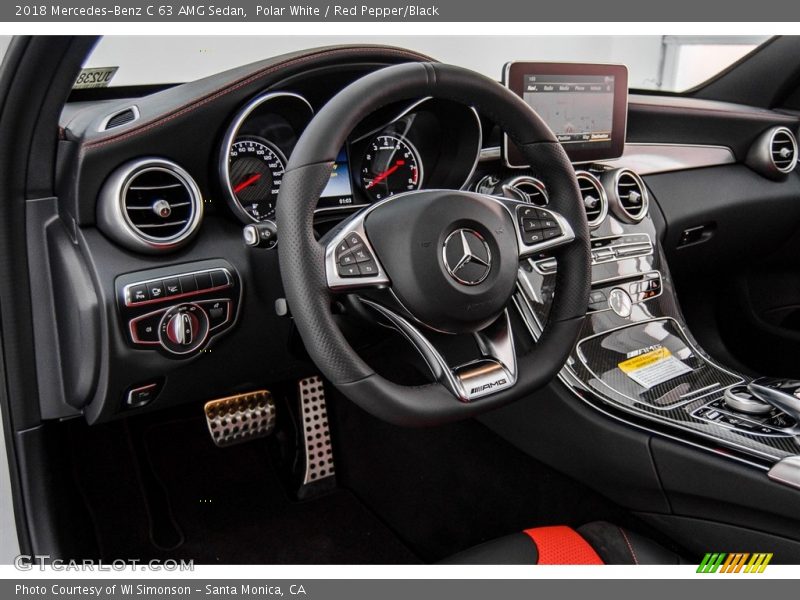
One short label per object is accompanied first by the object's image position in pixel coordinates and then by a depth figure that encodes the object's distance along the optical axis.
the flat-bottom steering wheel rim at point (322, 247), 1.00
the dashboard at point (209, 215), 1.15
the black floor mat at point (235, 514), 1.60
